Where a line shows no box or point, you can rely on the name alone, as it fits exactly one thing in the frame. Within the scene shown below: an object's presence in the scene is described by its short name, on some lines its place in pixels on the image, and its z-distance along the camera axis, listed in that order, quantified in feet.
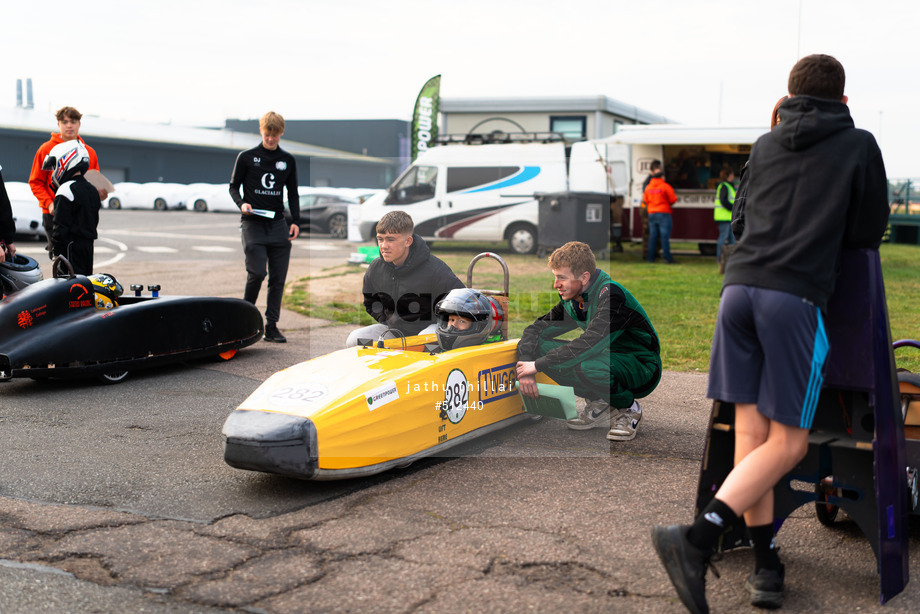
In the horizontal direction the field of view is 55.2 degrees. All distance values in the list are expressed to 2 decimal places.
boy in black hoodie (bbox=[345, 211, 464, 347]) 17.30
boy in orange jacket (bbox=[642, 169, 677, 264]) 53.16
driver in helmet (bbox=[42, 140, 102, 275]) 24.51
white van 59.62
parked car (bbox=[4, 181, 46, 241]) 57.93
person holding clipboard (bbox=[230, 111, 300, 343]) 25.98
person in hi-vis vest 49.80
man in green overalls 15.88
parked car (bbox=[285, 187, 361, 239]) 79.87
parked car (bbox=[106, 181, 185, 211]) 116.88
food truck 56.44
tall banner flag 70.54
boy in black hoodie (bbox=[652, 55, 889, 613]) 9.27
